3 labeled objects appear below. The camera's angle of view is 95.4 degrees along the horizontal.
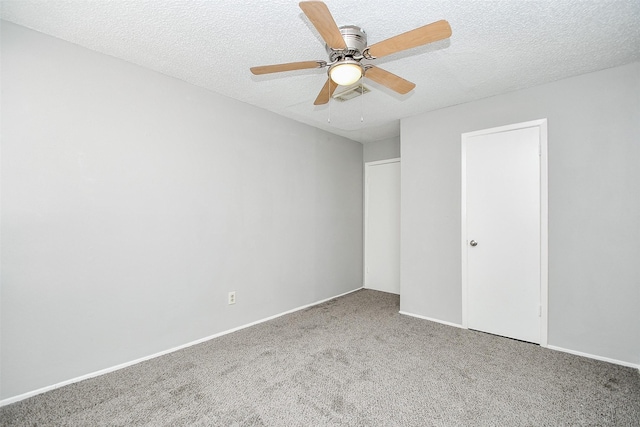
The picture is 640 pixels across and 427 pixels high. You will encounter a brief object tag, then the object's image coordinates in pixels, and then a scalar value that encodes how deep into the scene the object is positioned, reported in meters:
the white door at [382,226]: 4.54
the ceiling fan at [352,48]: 1.40
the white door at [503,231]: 2.76
